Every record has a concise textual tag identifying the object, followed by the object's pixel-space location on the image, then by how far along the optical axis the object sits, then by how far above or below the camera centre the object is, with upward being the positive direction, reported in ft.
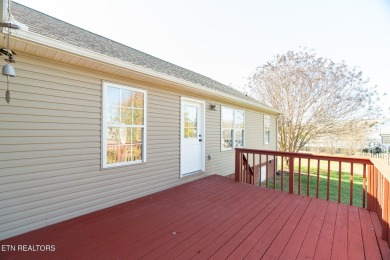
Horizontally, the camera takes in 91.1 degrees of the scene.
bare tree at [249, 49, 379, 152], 36.58 +7.08
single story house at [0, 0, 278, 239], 8.17 +0.15
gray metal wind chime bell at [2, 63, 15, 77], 6.28 +1.97
